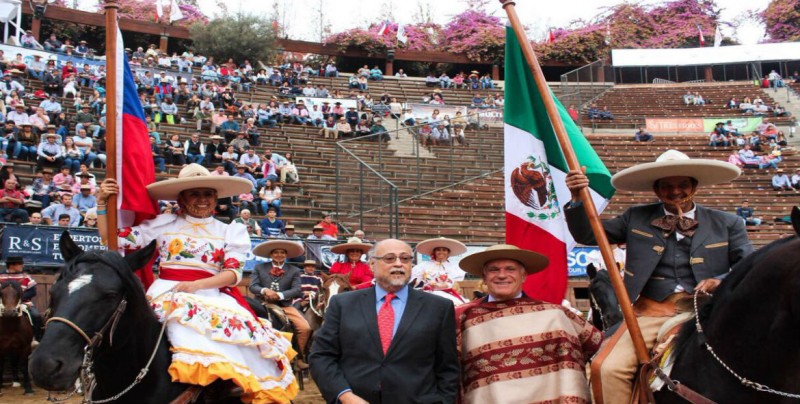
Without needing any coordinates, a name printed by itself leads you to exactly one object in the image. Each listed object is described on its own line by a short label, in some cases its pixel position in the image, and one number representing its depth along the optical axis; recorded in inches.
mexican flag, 228.4
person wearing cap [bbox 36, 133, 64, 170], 642.8
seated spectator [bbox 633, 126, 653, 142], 1168.2
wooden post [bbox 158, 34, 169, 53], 1482.2
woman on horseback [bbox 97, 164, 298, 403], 187.0
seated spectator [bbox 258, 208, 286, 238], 621.6
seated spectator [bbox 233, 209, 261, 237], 592.4
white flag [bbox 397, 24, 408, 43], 1702.8
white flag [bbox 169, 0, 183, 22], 1514.5
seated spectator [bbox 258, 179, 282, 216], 689.6
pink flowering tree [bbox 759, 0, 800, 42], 1942.7
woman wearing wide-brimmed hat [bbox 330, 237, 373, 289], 435.8
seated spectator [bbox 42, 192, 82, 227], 523.5
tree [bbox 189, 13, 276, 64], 1520.7
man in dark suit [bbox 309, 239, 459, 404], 166.9
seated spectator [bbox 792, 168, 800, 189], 979.9
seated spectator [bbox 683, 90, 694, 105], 1418.6
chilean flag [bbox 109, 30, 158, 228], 213.3
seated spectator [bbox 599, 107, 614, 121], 1259.2
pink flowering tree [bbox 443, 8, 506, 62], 1721.2
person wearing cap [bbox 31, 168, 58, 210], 567.5
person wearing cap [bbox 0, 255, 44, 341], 414.9
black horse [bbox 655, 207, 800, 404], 136.5
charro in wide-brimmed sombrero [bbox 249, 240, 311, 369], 398.6
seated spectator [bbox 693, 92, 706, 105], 1413.6
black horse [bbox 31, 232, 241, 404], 149.5
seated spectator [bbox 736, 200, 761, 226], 840.9
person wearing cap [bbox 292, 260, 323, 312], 441.7
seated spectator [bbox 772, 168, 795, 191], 972.6
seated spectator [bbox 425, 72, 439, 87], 1505.9
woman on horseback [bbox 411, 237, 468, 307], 410.9
